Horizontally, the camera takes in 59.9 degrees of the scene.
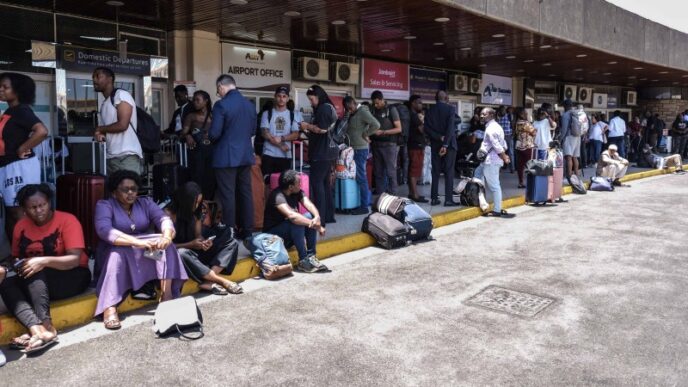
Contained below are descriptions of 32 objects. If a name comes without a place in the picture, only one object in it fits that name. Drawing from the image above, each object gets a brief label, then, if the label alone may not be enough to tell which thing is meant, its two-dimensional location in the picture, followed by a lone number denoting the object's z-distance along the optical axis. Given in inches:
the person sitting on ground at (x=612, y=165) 534.6
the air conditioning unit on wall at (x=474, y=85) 713.0
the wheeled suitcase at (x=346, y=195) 337.7
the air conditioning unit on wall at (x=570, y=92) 877.8
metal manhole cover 189.5
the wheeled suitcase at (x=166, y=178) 276.2
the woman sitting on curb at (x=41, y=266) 158.6
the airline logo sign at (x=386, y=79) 575.8
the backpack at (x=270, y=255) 223.5
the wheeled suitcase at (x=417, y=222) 291.1
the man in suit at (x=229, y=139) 238.4
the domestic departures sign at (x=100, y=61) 360.5
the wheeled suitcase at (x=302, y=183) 271.3
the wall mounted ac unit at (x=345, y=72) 538.6
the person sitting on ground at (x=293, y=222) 233.1
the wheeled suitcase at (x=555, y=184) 426.3
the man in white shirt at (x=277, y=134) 299.6
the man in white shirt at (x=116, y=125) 217.2
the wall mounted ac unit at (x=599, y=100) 967.6
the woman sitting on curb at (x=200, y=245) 201.3
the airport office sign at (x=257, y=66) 449.4
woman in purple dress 176.2
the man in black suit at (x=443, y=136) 371.9
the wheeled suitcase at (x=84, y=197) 218.8
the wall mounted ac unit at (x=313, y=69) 504.4
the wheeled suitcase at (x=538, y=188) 421.1
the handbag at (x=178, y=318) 166.2
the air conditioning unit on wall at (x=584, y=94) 922.7
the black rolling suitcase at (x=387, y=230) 278.5
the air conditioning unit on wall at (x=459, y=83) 687.1
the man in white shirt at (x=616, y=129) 668.7
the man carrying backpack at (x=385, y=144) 351.6
